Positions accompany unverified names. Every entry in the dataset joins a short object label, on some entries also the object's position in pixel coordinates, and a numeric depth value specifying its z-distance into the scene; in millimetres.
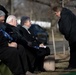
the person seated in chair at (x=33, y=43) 17636
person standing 19234
